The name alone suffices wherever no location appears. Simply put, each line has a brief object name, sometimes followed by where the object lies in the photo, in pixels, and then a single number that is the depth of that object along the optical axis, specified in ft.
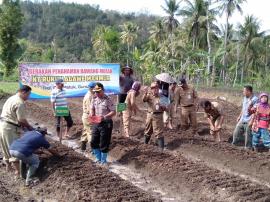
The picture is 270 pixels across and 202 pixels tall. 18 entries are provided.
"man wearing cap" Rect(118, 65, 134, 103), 26.56
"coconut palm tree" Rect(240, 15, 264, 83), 105.83
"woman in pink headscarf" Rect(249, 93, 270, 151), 20.90
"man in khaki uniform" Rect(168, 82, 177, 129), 27.03
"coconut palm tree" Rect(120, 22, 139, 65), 135.27
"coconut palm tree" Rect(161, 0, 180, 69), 108.21
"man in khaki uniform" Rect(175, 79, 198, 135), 24.71
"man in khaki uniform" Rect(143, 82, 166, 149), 20.95
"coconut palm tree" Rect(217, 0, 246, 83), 90.03
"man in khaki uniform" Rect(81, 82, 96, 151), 20.84
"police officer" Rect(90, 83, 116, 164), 18.50
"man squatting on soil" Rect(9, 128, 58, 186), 15.46
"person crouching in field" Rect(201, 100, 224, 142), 23.23
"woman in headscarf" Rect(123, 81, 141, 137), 23.94
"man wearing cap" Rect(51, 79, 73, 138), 22.88
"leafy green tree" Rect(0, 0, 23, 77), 63.26
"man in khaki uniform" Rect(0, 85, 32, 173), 16.17
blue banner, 27.61
